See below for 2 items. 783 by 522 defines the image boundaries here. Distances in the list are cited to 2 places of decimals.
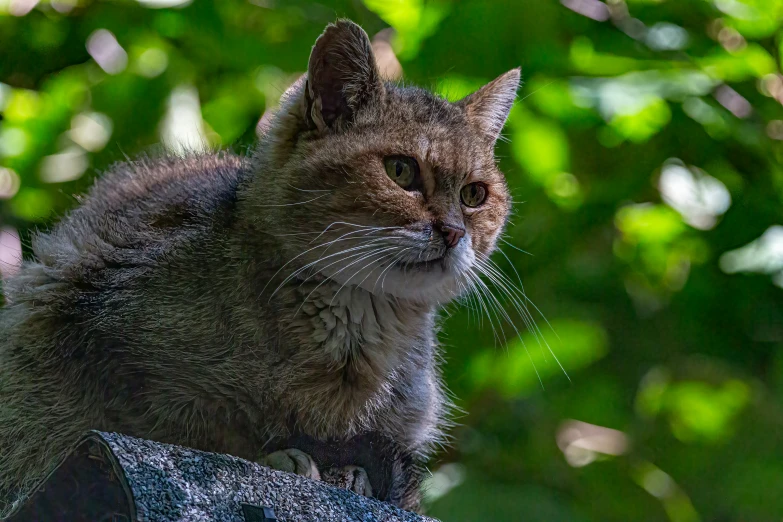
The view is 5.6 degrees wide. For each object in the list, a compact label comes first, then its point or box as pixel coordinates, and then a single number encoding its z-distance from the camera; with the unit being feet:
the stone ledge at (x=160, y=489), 12.76
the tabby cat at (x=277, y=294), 13.13
